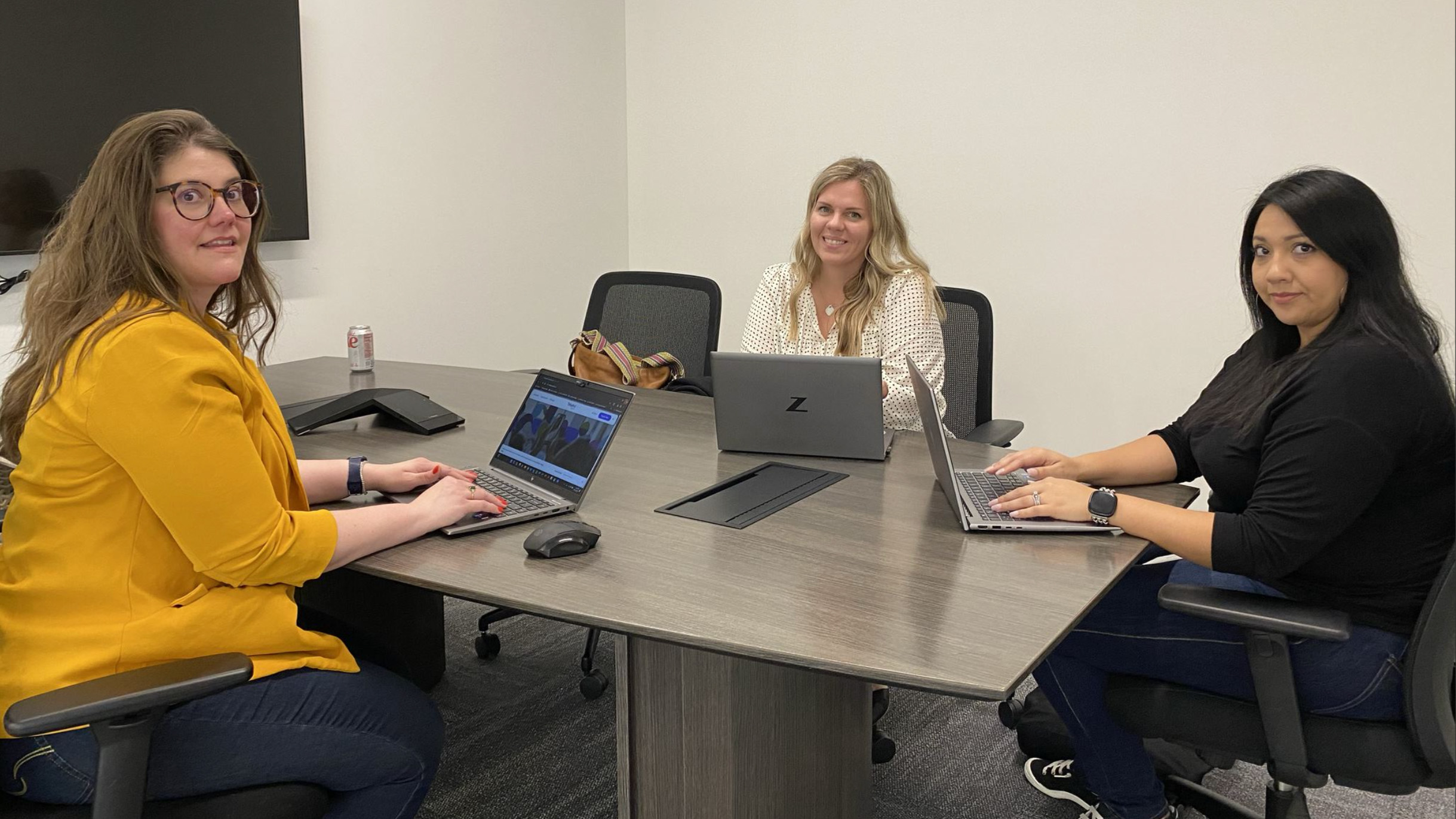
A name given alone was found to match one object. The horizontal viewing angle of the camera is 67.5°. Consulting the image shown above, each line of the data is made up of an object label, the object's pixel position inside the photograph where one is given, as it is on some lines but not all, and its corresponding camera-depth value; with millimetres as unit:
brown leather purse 3170
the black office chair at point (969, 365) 3014
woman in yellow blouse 1419
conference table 1356
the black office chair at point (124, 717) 1240
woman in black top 1616
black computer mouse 1630
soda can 3254
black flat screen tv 3117
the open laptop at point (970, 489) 1776
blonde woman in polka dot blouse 2791
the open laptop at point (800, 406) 2156
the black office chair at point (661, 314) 3445
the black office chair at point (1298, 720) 1530
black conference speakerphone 2471
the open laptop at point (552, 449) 1864
